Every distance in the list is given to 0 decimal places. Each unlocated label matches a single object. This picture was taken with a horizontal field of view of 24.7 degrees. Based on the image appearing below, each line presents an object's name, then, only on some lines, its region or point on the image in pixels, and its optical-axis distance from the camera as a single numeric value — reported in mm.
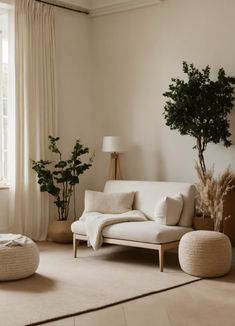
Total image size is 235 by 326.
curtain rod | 6589
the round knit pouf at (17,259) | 4410
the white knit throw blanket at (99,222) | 5254
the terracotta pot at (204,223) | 5357
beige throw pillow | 5758
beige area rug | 3672
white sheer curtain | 6293
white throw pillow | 5207
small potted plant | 6246
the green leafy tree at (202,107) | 5484
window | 6289
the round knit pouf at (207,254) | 4582
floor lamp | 6336
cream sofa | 4949
